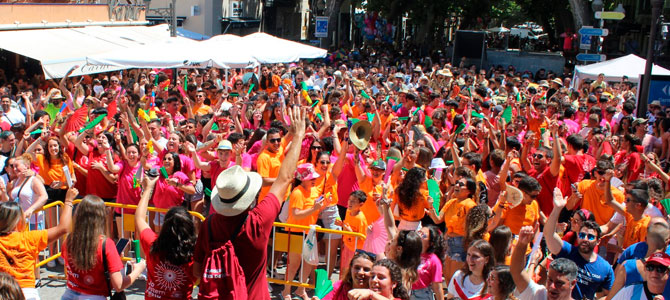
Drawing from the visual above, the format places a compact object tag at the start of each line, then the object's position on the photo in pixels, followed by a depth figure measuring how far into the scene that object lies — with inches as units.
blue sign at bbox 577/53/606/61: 710.5
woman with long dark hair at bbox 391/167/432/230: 263.6
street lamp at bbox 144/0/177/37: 1413.4
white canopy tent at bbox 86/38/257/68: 531.8
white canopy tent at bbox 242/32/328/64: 625.9
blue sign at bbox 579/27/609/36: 675.4
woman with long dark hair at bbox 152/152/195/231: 288.2
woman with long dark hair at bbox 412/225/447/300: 207.9
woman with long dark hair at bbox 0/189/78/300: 183.8
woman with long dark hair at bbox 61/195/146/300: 180.2
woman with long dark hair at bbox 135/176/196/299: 172.9
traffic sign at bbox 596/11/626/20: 674.2
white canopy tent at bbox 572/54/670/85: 654.5
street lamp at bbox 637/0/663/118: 488.7
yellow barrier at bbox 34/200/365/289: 257.3
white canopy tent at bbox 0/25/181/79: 650.8
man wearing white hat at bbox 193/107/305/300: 145.1
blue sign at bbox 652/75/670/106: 501.0
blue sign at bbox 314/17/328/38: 1157.7
